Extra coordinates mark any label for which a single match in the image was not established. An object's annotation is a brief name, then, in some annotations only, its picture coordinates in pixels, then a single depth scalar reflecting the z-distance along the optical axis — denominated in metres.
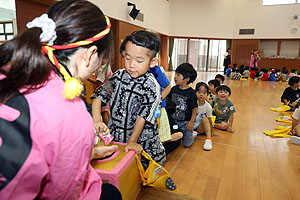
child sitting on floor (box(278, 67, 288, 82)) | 9.96
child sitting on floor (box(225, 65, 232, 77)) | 11.49
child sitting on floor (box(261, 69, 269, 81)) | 10.20
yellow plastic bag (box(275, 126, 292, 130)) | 3.17
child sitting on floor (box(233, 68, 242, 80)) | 9.98
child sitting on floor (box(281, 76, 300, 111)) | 4.25
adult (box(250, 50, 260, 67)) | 12.60
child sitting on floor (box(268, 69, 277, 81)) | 10.12
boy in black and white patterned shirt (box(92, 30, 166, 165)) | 1.39
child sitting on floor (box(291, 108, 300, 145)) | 2.85
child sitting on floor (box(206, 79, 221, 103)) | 4.18
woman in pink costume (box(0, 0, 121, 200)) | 0.51
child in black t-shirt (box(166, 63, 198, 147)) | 2.47
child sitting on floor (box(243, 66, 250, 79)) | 10.50
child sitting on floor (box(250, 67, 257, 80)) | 10.53
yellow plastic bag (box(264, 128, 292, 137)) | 2.94
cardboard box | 1.12
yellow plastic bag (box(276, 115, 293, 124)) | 3.57
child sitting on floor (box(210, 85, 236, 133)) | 3.10
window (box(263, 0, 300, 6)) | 12.75
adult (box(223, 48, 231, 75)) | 12.80
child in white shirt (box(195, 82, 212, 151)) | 2.82
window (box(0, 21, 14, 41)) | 4.36
